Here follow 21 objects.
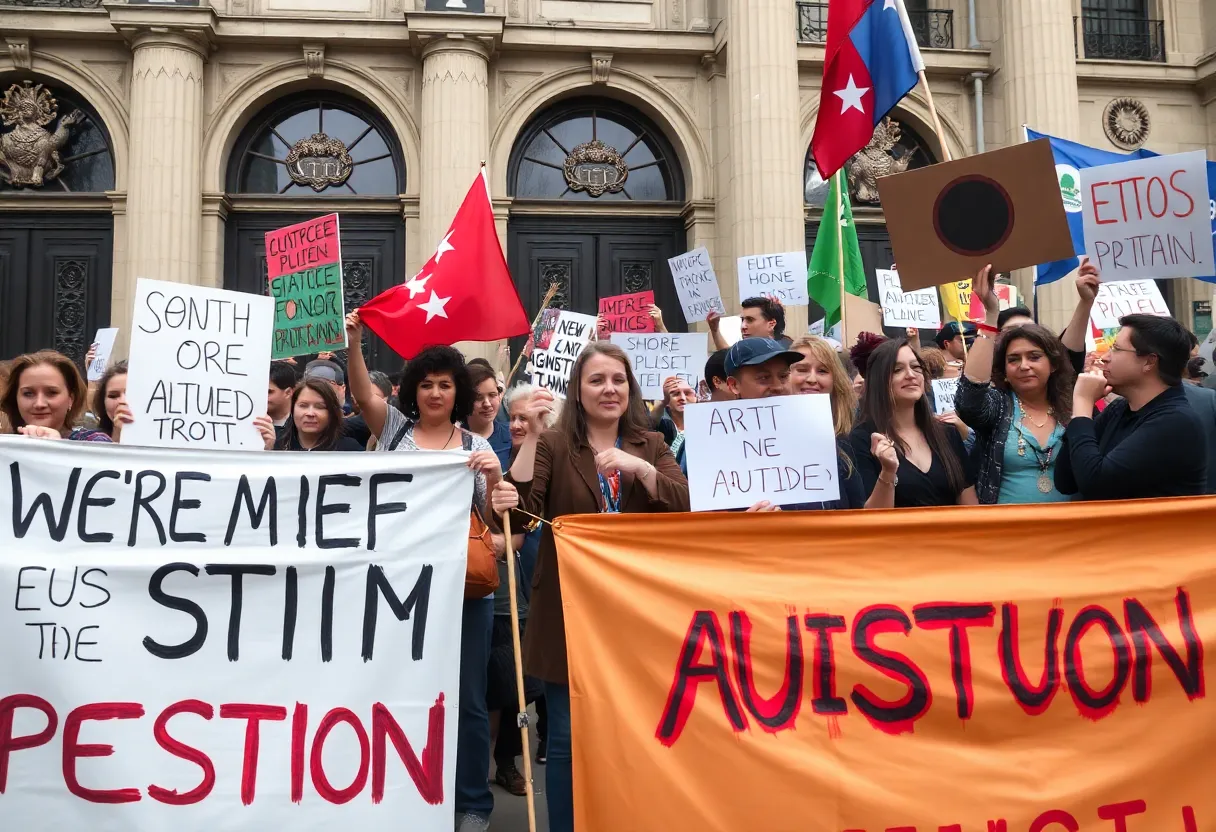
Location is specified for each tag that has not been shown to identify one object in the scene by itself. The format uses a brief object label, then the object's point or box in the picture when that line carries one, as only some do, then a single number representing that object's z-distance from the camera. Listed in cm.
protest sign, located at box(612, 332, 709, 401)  755
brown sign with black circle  511
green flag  1109
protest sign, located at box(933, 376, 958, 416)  721
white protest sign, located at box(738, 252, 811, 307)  988
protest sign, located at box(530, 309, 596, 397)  747
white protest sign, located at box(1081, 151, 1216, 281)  527
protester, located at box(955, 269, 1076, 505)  448
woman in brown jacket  377
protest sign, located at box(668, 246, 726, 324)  944
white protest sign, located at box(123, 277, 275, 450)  462
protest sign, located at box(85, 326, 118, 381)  973
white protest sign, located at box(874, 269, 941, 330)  1048
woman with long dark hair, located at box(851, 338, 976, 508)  443
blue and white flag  912
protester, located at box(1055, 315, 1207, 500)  394
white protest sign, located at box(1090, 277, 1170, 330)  846
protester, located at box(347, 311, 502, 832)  433
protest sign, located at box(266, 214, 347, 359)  625
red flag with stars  587
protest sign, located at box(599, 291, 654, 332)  924
